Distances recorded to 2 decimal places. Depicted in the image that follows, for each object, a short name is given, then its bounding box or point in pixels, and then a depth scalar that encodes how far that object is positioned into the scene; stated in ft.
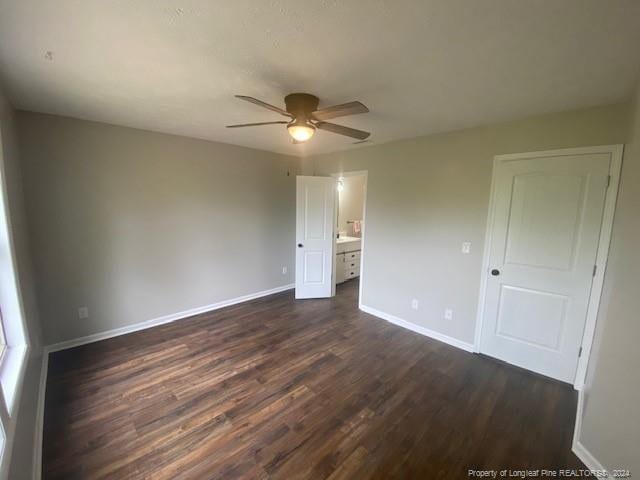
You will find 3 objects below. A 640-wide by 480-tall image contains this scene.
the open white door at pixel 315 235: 13.74
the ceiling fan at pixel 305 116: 6.23
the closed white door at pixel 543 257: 7.14
